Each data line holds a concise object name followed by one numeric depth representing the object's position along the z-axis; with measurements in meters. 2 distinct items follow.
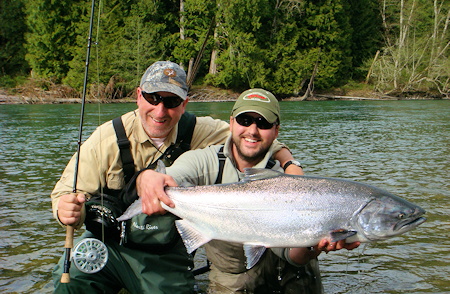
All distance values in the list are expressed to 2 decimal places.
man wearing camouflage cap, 3.89
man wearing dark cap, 3.85
